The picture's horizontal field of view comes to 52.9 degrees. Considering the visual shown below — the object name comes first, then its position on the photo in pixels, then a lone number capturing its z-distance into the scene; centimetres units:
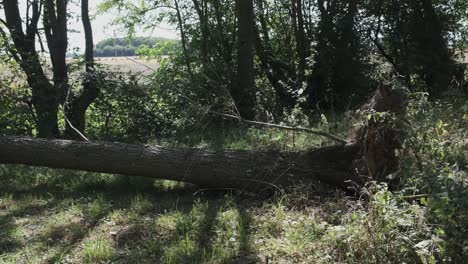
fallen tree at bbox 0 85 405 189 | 494
